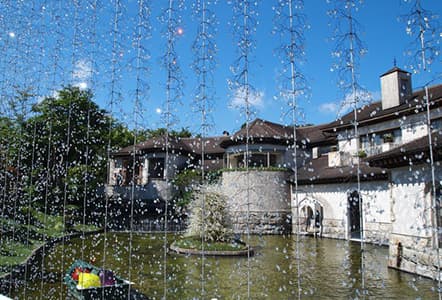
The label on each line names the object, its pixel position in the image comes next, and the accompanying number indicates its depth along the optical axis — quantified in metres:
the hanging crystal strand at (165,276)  5.17
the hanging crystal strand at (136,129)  5.36
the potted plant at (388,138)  15.64
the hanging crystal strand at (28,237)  7.07
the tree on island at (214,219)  12.59
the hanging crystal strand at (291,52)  4.01
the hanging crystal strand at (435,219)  7.98
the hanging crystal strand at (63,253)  7.08
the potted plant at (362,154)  16.73
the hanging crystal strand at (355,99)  3.67
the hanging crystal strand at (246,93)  4.50
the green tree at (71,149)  19.34
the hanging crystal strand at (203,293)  6.87
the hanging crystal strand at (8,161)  8.88
